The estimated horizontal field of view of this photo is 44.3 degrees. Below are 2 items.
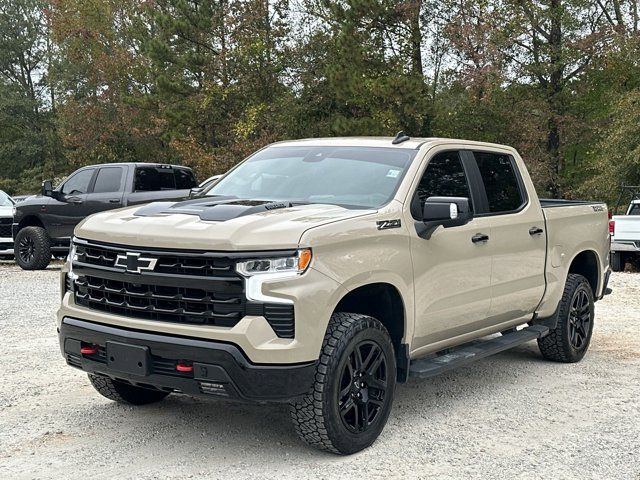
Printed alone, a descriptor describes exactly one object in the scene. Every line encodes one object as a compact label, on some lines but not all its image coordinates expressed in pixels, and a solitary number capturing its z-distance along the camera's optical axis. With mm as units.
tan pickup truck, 4195
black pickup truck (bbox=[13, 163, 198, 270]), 14898
